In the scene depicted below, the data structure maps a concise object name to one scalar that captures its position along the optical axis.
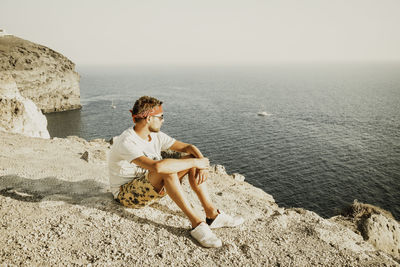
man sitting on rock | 4.96
